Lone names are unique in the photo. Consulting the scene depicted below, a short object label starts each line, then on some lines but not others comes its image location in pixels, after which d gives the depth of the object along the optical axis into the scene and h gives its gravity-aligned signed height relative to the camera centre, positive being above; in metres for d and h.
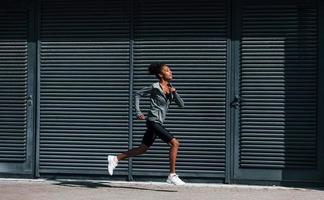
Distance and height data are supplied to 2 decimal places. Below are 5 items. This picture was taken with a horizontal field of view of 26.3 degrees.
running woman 9.05 -0.24
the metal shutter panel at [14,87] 10.41 +0.03
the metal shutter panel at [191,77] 9.88 +0.21
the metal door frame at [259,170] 9.55 -0.80
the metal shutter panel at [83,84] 10.15 +0.08
